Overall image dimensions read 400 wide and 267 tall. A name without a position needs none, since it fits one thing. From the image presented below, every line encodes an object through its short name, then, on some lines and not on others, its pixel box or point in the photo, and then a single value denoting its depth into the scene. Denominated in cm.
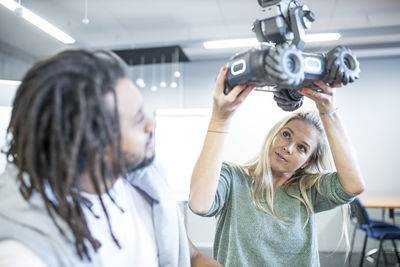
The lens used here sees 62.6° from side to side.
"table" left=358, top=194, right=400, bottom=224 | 341
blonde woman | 94
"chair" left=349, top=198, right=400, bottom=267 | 310
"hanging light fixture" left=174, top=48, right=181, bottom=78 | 470
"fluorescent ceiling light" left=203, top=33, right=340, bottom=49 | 372
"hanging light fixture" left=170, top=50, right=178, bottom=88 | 541
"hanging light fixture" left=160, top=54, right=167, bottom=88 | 548
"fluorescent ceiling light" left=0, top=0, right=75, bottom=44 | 280
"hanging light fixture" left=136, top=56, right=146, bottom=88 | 560
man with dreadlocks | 60
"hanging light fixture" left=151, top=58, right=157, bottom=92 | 557
